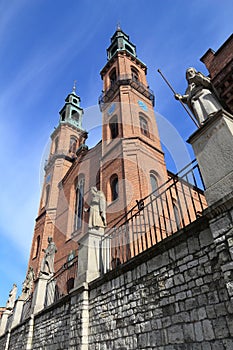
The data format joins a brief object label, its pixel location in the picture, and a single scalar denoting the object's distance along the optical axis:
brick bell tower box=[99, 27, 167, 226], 12.66
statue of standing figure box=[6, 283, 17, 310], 17.30
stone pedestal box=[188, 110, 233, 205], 4.09
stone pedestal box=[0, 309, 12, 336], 15.71
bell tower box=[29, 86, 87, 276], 20.27
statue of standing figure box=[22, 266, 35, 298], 14.38
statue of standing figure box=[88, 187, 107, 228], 8.35
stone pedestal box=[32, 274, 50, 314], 10.77
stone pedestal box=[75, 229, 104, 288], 7.36
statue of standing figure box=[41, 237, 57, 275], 11.68
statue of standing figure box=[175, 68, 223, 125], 5.05
